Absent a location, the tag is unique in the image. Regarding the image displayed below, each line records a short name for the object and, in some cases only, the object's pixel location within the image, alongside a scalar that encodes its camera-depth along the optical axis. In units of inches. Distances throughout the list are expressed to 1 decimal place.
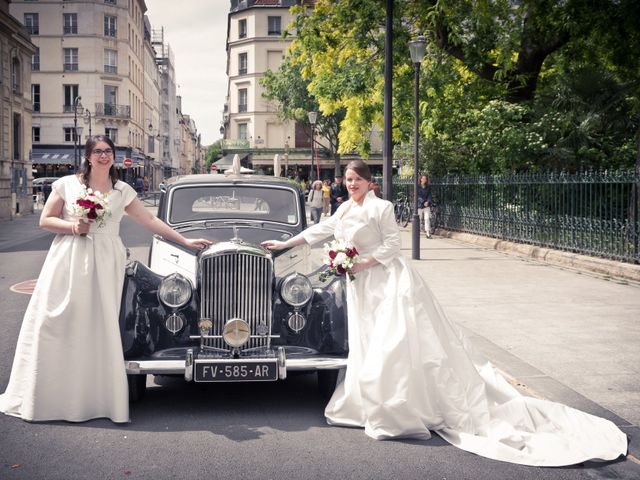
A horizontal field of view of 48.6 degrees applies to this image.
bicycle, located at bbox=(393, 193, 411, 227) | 1011.4
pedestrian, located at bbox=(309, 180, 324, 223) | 865.2
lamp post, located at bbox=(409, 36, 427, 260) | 586.2
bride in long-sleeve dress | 175.6
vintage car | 191.9
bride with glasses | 188.4
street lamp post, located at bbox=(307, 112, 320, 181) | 1262.3
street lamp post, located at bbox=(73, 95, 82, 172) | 1691.7
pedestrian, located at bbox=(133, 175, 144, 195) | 2095.2
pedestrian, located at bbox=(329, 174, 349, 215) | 891.7
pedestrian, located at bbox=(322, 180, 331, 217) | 1105.5
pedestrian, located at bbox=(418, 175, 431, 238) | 799.1
